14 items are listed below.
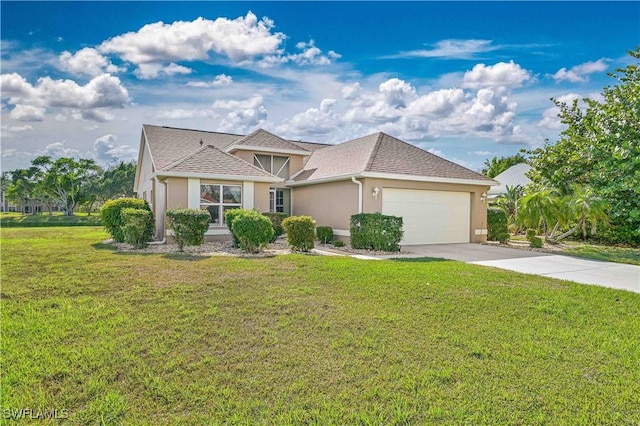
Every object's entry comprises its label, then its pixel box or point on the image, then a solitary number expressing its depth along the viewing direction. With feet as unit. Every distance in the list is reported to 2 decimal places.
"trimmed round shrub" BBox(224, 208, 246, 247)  41.26
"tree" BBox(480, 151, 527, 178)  135.60
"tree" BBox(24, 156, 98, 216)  156.04
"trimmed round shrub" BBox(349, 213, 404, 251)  42.91
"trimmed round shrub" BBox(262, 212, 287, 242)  50.34
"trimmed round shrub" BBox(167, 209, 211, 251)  39.32
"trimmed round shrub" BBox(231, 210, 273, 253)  38.60
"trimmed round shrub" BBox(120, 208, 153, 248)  42.06
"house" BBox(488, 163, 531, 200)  93.86
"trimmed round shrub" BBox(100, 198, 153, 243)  47.85
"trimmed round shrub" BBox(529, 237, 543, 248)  48.98
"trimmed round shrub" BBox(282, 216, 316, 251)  41.39
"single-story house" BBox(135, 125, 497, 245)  47.83
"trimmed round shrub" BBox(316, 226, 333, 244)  50.37
